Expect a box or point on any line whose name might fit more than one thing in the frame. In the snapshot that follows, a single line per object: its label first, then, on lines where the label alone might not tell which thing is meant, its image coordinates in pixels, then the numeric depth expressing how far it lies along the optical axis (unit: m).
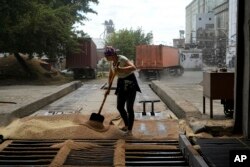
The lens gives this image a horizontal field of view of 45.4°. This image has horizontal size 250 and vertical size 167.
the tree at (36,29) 17.38
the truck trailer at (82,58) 23.84
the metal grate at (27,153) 4.36
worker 5.45
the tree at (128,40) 45.55
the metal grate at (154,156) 4.35
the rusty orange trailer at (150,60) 24.64
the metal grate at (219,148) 3.80
